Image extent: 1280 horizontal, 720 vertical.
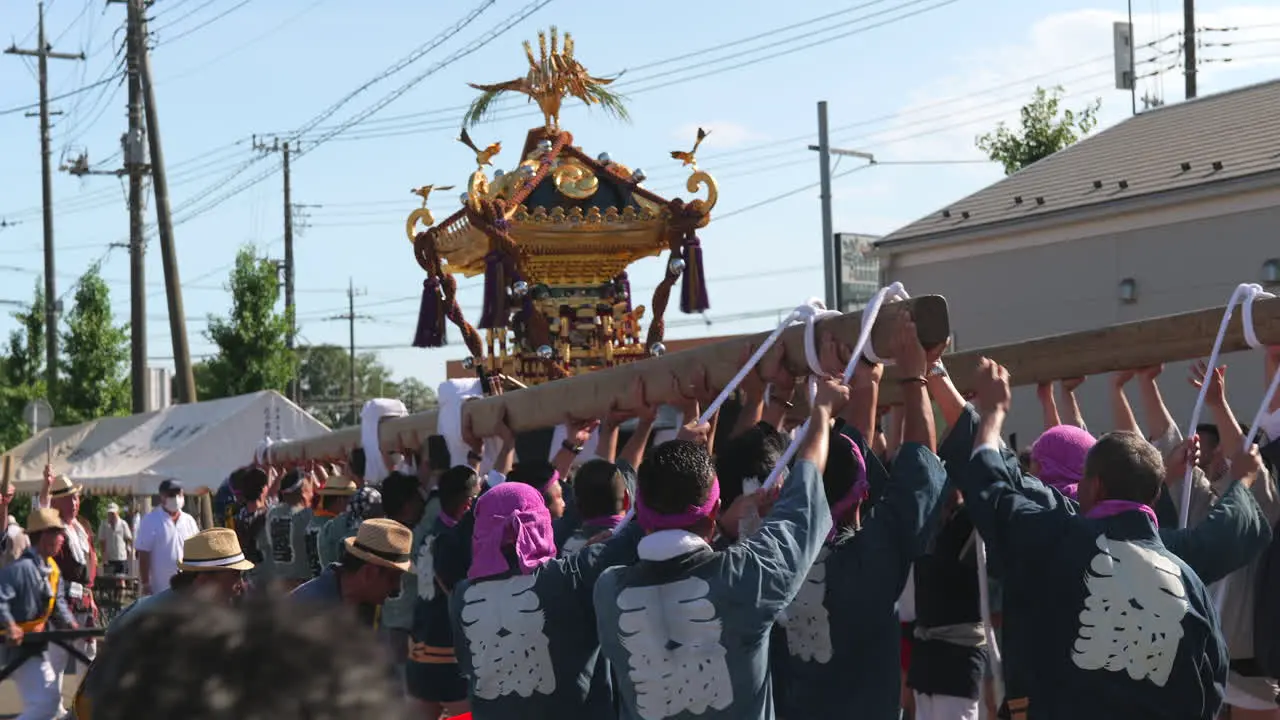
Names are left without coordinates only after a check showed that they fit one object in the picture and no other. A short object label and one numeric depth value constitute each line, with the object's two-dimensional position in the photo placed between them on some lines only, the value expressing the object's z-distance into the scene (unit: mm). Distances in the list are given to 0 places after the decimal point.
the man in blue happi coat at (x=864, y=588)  4273
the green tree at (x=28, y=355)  39688
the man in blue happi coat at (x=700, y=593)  3879
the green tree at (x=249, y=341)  32125
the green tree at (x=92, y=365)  34844
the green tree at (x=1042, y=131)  30406
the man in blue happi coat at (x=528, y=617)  4801
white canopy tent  17703
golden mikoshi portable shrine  11625
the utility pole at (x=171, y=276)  21578
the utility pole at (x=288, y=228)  42906
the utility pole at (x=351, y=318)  75125
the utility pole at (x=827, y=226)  24609
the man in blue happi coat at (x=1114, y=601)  4203
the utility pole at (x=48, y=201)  35094
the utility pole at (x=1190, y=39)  32469
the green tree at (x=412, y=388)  100525
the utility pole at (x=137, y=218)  23859
